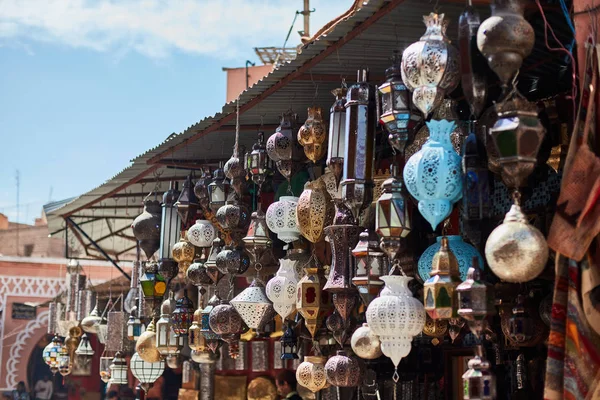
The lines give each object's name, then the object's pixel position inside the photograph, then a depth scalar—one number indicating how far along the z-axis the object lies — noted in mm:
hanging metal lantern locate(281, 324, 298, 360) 6328
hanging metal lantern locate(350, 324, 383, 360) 4988
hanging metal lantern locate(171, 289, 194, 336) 7121
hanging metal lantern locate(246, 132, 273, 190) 5773
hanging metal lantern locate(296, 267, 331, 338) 5324
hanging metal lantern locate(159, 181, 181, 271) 7066
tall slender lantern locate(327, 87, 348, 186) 4719
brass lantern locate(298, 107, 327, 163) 5230
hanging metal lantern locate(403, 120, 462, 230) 3959
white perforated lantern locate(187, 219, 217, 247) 6637
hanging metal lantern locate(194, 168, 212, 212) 6551
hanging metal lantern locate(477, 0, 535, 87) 3549
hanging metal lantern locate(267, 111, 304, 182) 5508
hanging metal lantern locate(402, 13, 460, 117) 3900
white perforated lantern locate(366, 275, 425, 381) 4258
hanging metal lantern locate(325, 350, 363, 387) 5207
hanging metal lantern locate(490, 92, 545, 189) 3568
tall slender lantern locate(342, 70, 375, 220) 4527
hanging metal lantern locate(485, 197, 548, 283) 3479
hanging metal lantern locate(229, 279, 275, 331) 5777
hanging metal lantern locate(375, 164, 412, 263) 4148
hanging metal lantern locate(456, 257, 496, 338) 3729
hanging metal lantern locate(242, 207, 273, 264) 5762
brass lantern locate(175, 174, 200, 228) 6828
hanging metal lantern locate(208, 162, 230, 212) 6195
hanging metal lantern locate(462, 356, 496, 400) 3641
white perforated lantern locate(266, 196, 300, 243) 5566
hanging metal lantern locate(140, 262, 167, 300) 7391
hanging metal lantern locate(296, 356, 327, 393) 5680
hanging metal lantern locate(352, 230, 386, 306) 4609
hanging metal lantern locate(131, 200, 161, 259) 7324
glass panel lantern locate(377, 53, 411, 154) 4242
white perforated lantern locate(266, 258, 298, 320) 5602
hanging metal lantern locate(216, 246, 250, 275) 6008
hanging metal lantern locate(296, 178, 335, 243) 5277
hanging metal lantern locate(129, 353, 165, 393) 7863
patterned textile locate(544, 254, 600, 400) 3438
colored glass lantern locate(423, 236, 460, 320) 3945
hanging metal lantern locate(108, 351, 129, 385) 9164
